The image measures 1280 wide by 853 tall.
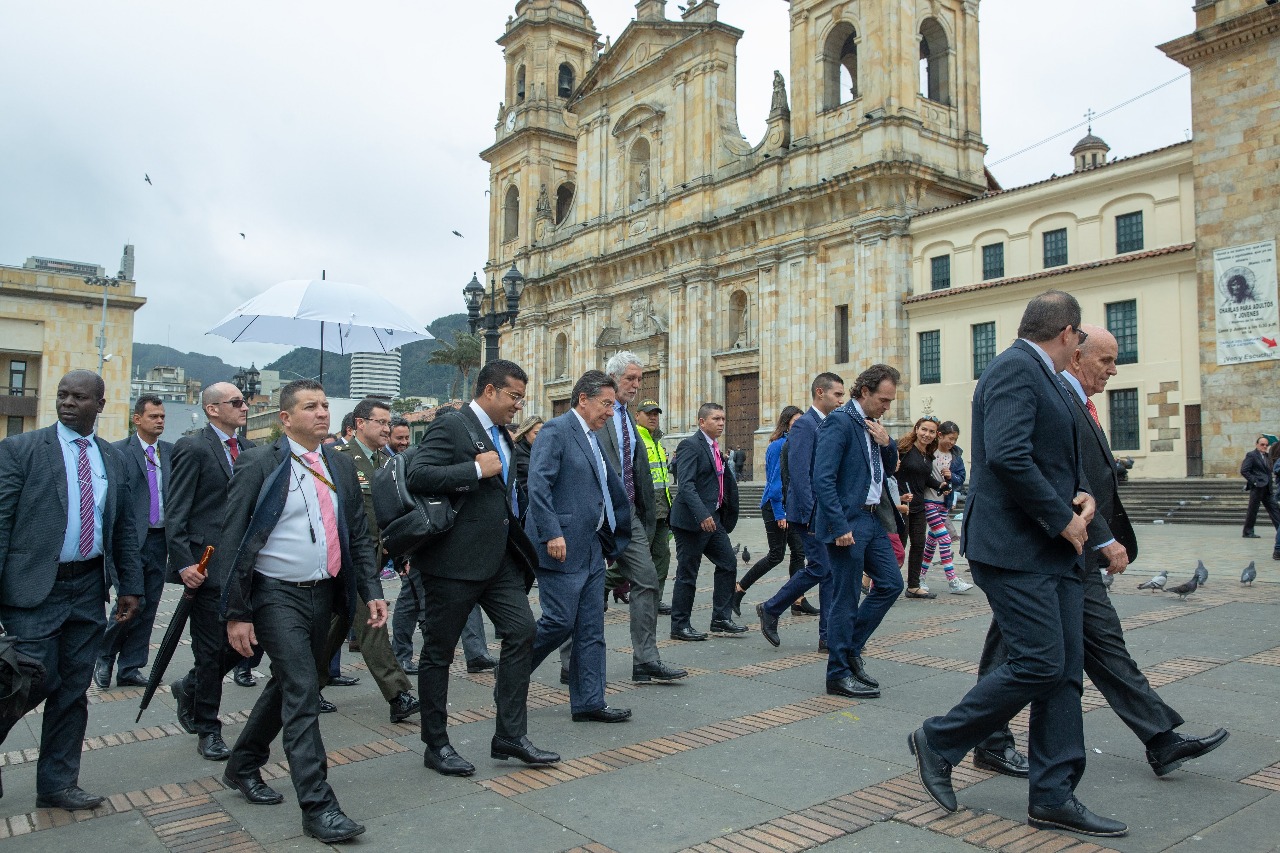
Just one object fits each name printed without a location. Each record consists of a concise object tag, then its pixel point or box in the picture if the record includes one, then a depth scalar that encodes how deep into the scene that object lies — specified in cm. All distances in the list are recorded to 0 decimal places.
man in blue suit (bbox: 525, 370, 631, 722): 551
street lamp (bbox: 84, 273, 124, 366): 4053
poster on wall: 2066
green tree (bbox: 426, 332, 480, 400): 7156
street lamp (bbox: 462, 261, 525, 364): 2092
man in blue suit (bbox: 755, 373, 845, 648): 702
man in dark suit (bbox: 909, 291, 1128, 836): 377
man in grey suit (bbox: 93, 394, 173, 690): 689
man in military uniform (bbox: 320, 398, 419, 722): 571
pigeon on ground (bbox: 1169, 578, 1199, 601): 924
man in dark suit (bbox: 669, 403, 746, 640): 811
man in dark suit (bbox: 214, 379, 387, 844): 397
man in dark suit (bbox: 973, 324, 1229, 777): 422
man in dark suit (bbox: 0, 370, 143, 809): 430
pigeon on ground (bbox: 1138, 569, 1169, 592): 970
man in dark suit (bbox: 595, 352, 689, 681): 646
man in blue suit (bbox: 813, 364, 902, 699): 607
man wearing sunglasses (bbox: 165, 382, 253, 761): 515
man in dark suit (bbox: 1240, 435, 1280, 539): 1529
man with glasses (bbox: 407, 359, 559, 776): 469
